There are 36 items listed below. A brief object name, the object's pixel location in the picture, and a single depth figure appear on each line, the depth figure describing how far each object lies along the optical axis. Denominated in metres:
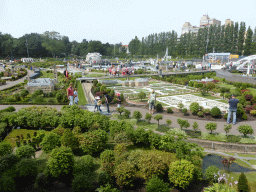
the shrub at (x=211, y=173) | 7.29
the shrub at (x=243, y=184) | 6.81
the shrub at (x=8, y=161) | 7.40
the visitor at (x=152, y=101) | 14.34
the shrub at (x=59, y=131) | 9.93
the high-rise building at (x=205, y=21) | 152.62
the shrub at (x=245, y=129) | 10.69
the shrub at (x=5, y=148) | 8.24
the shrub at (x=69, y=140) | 9.04
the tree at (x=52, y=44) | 67.91
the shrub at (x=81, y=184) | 6.48
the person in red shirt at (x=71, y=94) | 15.12
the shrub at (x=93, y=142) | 8.94
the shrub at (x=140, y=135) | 9.71
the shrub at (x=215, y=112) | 13.79
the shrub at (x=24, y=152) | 8.05
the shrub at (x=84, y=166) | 7.25
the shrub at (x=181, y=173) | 6.78
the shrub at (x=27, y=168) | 7.07
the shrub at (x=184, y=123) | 11.38
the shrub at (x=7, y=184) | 6.29
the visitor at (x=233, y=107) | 12.46
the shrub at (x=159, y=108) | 15.38
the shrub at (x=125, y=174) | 6.85
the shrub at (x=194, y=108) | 14.30
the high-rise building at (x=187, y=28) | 141.56
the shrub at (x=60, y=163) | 7.15
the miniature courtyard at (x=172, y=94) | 17.69
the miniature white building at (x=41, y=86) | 21.34
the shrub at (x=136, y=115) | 12.94
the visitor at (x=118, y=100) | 16.12
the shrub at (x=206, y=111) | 14.31
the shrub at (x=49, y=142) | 8.73
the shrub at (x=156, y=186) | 6.17
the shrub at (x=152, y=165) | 7.04
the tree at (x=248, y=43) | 63.14
